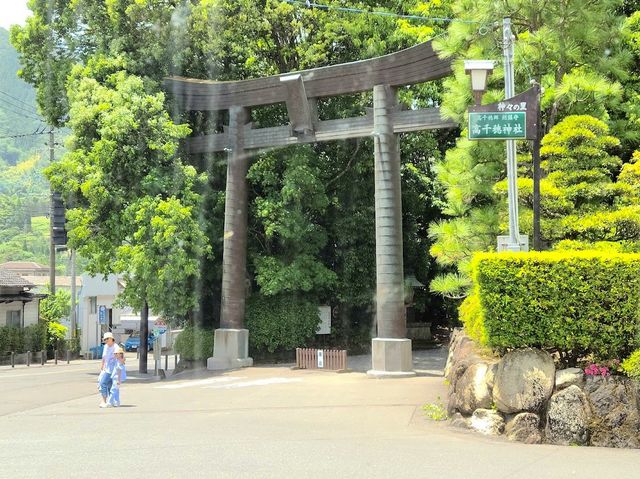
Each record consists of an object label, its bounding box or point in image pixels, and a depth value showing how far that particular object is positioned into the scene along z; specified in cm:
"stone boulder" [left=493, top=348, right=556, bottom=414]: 1032
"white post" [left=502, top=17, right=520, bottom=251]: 1227
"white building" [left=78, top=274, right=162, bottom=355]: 5766
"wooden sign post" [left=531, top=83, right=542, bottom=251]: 1236
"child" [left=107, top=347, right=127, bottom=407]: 1410
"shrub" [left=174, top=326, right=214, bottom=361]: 2561
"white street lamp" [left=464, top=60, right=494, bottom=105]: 1271
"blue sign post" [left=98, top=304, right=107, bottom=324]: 5688
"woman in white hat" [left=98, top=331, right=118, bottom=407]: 1403
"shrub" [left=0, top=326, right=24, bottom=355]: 3797
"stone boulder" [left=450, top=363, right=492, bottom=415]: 1101
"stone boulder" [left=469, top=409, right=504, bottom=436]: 1065
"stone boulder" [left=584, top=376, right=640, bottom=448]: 988
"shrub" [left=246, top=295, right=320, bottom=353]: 2634
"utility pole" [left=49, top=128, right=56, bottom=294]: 4112
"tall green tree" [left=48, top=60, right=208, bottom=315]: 2225
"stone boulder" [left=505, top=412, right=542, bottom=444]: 1016
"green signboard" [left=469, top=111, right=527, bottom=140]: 1213
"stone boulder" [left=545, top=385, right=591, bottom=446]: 999
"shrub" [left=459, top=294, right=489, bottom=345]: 1266
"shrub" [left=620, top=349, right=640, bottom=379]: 997
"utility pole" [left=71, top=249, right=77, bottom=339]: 4137
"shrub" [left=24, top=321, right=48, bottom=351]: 3988
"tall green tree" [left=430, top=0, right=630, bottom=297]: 1458
